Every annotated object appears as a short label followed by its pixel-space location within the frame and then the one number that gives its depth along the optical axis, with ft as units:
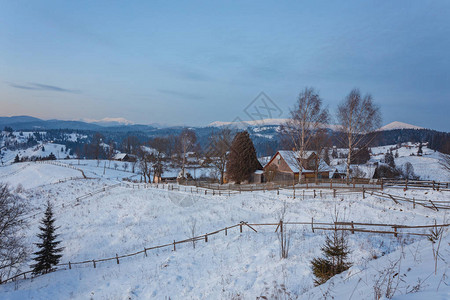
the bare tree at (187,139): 143.02
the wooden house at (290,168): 111.32
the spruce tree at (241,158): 124.98
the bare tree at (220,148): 137.18
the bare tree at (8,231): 57.77
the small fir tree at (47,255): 55.83
